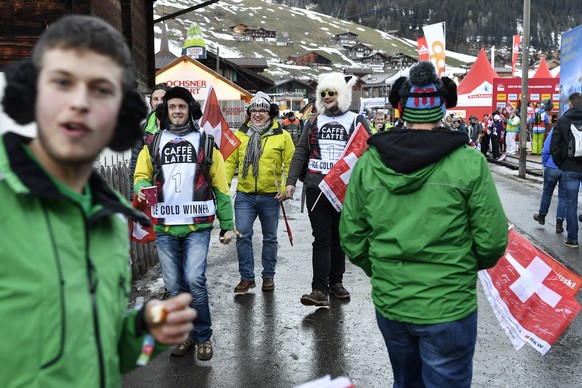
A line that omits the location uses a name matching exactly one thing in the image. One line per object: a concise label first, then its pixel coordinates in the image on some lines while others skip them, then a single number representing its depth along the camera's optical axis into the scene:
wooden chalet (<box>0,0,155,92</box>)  6.96
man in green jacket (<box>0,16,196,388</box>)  1.44
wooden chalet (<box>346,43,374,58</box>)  196.65
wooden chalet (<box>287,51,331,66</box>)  172.71
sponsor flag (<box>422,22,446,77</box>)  24.30
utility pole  18.58
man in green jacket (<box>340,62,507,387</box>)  2.76
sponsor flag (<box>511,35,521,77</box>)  43.41
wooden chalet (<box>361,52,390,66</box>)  183.62
